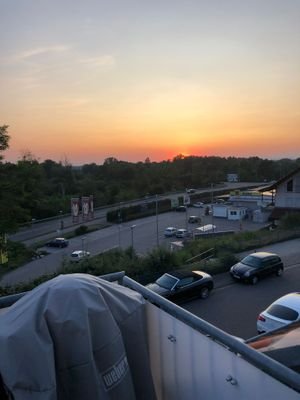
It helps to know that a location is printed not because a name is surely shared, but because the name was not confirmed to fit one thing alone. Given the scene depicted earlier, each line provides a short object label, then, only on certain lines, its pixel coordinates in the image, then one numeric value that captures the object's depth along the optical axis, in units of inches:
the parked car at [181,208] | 2827.3
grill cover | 91.7
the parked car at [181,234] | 1889.8
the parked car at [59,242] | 1943.9
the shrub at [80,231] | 2243.8
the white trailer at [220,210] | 2420.5
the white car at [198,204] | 3022.4
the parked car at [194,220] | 2335.1
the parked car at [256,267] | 731.4
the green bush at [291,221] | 1476.4
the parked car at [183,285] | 629.6
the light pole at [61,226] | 2343.0
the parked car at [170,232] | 1946.4
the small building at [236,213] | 2329.0
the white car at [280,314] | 427.2
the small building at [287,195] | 1793.8
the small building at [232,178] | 4739.2
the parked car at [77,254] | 1564.3
